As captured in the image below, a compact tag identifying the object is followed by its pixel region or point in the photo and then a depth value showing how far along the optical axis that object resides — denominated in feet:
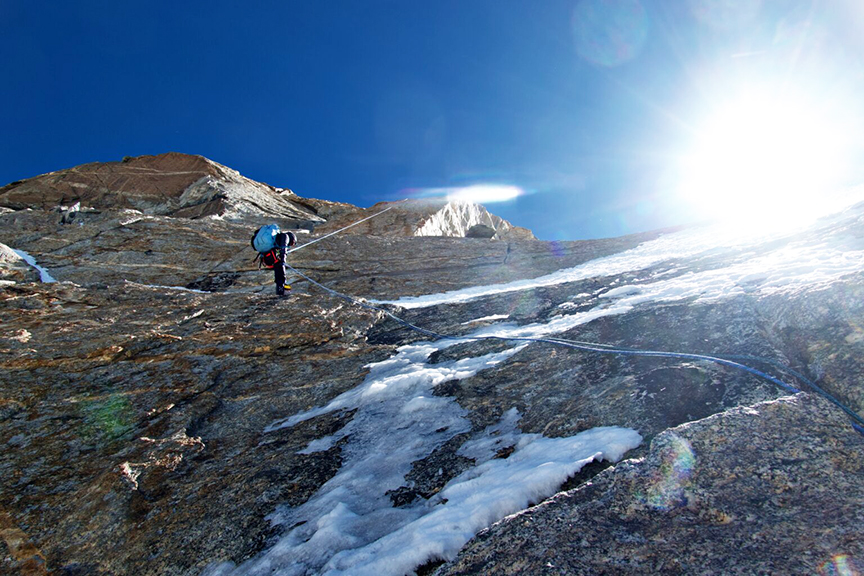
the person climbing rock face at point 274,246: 42.16
